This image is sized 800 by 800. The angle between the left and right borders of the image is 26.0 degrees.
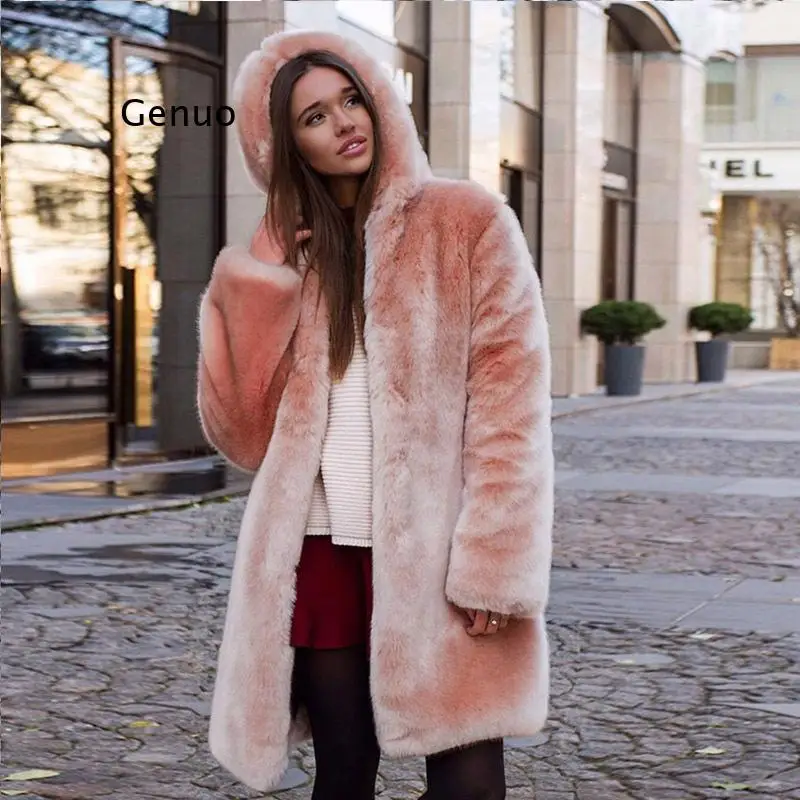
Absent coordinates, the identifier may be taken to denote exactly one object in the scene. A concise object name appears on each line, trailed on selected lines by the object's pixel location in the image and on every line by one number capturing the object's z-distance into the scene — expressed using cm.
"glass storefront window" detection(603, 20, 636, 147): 3067
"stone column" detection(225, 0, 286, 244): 1546
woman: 300
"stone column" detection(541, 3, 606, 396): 2586
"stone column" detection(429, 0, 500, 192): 2128
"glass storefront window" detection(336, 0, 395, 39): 1862
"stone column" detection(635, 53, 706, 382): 3102
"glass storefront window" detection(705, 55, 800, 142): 4266
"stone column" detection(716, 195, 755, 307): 4425
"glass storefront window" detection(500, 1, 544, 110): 2442
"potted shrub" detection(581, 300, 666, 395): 2488
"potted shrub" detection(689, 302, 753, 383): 2953
